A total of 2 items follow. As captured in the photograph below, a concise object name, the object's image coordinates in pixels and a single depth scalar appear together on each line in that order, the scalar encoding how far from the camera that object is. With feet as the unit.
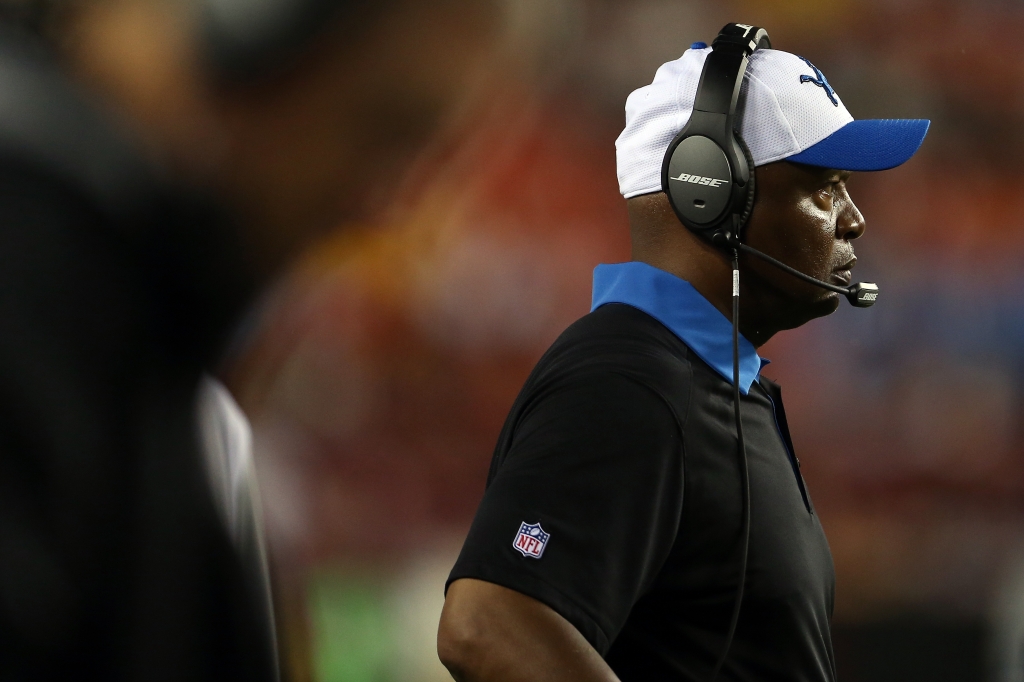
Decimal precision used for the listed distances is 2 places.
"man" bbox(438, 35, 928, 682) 33.28
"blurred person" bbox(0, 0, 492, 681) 20.86
